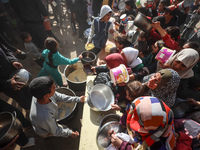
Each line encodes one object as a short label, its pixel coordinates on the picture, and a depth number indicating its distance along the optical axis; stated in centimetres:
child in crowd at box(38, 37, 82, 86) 254
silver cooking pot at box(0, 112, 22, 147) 163
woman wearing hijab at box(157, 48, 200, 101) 202
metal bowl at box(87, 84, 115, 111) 217
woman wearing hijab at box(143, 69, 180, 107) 180
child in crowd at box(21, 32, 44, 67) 355
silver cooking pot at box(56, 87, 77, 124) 277
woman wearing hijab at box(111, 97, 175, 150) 132
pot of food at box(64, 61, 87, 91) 319
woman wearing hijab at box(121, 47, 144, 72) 252
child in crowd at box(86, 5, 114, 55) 324
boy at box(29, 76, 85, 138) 154
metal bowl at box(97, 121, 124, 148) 177
